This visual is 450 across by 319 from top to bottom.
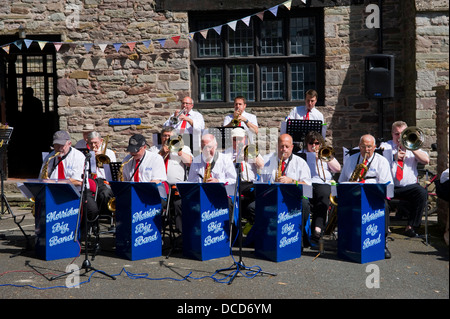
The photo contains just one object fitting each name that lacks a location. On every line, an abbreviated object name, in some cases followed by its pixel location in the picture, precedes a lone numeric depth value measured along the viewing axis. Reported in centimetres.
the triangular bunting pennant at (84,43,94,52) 1176
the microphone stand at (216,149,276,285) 625
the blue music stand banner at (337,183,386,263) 671
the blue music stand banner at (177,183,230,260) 692
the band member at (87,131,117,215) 860
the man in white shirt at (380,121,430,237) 828
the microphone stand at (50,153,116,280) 631
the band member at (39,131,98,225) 782
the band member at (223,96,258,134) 1010
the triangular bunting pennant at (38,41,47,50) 1163
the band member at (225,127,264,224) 801
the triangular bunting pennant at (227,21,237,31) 1148
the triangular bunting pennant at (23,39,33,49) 1171
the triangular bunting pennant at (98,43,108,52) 1175
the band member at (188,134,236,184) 780
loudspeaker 1045
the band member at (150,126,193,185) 855
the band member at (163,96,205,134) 1046
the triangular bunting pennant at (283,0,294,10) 1131
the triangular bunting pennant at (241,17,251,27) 1141
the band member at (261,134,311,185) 769
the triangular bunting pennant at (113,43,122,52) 1171
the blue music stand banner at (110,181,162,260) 699
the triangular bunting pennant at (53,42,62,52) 1177
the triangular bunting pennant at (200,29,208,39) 1165
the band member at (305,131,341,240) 785
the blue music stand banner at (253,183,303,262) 683
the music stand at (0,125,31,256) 1015
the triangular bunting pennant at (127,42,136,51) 1177
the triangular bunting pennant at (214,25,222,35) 1159
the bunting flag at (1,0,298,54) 1146
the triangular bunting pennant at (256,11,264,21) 1139
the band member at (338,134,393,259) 757
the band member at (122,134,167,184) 768
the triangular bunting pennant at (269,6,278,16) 1135
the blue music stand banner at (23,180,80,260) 712
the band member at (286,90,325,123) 1022
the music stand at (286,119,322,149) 954
